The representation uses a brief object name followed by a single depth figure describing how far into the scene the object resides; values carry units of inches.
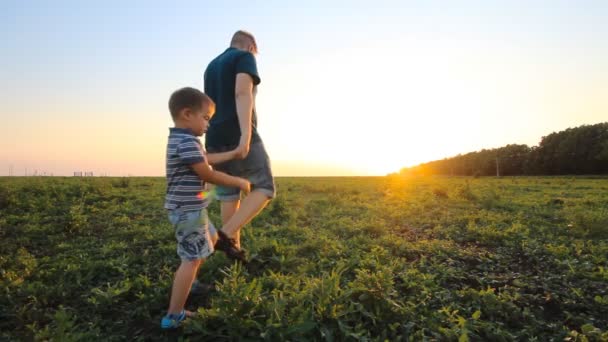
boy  101.9
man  127.8
